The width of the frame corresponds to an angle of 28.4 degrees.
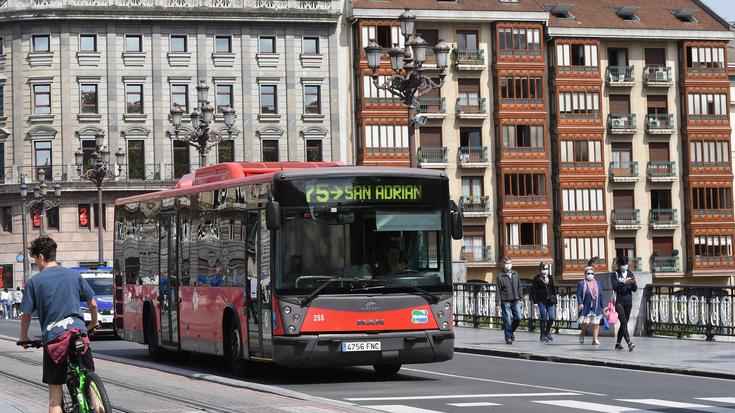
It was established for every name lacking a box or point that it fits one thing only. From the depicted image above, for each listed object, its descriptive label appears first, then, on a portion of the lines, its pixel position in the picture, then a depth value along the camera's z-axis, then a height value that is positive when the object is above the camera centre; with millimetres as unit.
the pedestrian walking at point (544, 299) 28812 -1392
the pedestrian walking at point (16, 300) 70812 -2857
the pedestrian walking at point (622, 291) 25602 -1122
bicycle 10844 -1096
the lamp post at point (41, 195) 64125 +2085
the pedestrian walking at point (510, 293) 28797 -1257
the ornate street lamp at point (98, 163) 51775 +2882
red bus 18734 -422
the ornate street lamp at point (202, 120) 38406 +3251
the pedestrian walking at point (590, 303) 27141 -1399
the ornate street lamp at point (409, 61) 30062 +3598
